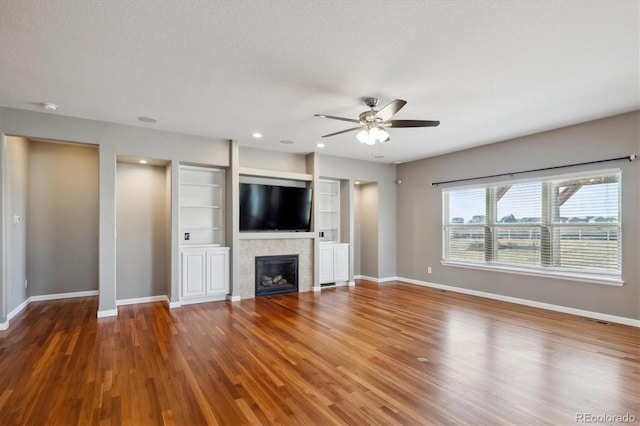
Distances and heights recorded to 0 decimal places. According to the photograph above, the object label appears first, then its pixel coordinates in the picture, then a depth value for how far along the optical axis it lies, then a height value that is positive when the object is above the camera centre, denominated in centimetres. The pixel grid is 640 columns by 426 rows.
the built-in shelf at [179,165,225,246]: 572 +17
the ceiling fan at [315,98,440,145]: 361 +104
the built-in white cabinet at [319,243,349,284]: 682 -104
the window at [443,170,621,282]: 457 -21
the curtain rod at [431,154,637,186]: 428 +70
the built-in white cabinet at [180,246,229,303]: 532 -99
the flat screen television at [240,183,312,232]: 595 +12
